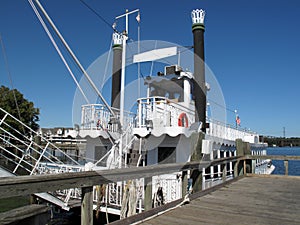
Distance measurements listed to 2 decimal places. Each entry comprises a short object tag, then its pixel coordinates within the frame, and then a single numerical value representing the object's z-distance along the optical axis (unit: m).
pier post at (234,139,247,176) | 7.97
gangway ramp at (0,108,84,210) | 7.43
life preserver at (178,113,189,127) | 10.09
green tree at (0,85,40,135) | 36.59
